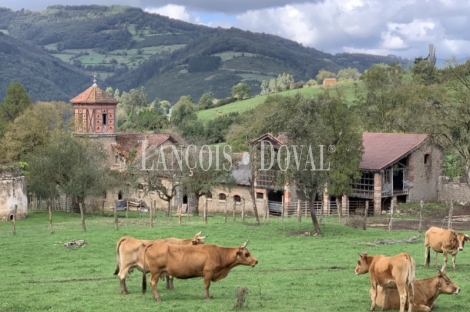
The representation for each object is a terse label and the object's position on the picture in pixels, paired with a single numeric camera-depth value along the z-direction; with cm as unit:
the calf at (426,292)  1631
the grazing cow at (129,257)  1861
